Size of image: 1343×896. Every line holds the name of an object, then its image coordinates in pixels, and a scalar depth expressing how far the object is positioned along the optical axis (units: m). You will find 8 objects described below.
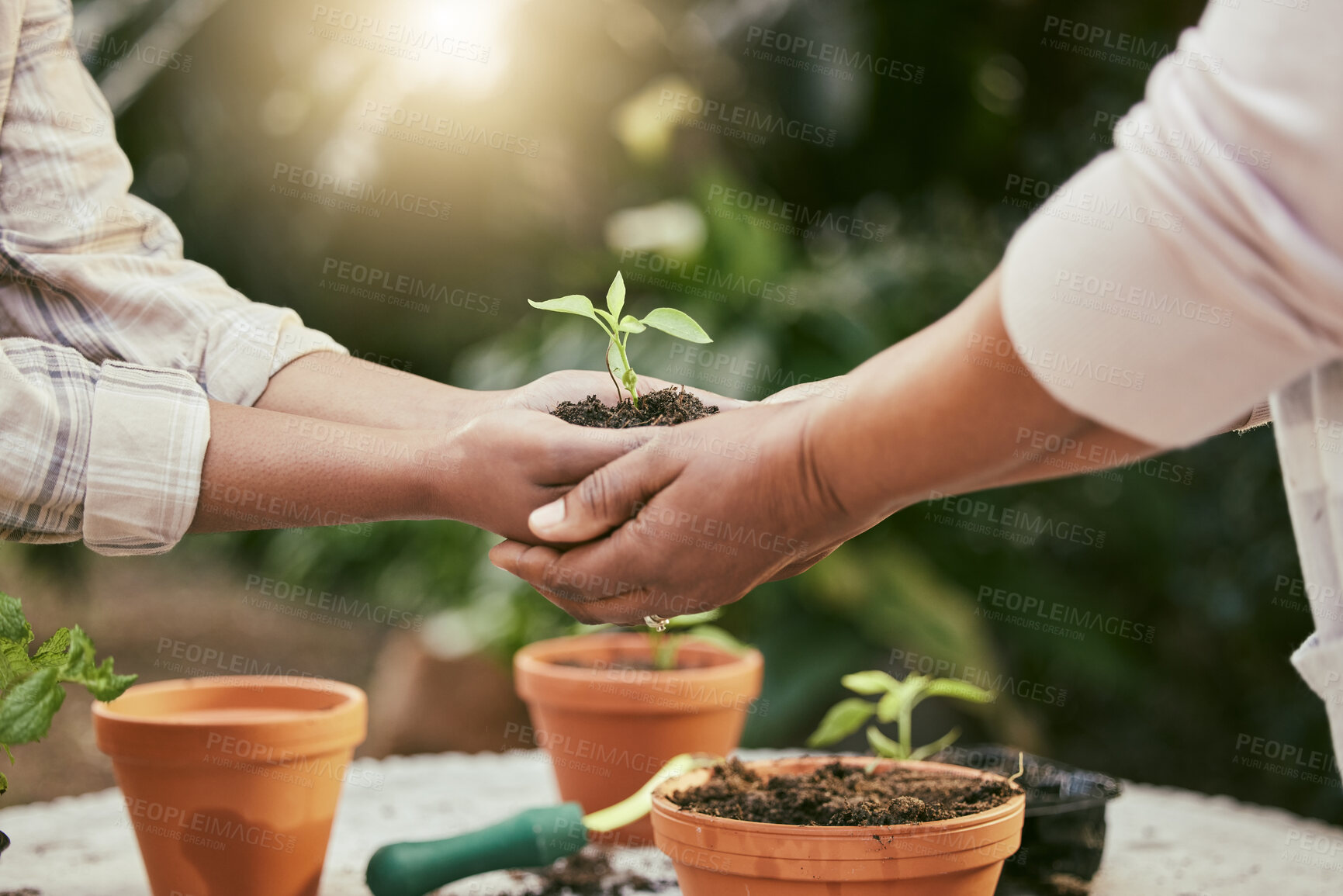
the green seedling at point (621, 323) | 1.06
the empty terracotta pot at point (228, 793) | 1.05
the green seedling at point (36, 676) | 0.83
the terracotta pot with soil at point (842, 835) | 0.86
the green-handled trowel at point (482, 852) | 1.06
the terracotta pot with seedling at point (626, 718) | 1.32
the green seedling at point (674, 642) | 1.49
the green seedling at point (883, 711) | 1.18
